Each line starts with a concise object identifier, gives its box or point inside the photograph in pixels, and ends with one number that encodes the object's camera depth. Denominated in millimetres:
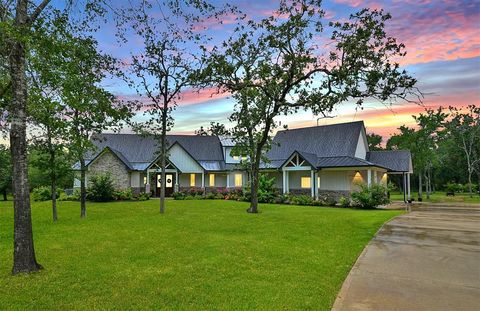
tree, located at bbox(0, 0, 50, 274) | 6855
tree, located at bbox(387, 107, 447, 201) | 42031
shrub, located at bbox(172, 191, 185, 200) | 31359
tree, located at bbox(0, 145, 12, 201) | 40575
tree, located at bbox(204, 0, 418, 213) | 15766
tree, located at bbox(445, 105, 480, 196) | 48438
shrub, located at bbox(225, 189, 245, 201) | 30400
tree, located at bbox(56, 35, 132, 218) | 9320
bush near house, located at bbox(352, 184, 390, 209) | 23889
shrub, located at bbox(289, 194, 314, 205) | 27078
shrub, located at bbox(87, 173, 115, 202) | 27750
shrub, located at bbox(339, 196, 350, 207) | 25391
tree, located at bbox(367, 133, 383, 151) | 76275
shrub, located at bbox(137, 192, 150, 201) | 29938
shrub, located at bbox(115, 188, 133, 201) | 29108
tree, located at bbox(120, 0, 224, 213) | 19172
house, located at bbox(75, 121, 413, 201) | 30633
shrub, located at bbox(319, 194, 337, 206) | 26609
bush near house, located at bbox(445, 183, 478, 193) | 50109
